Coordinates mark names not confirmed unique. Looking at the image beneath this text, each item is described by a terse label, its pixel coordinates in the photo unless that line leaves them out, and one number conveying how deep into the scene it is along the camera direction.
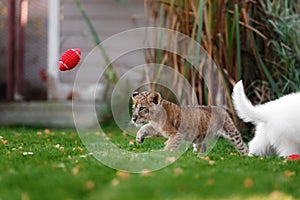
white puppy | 9.42
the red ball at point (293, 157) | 9.37
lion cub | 9.19
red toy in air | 10.08
